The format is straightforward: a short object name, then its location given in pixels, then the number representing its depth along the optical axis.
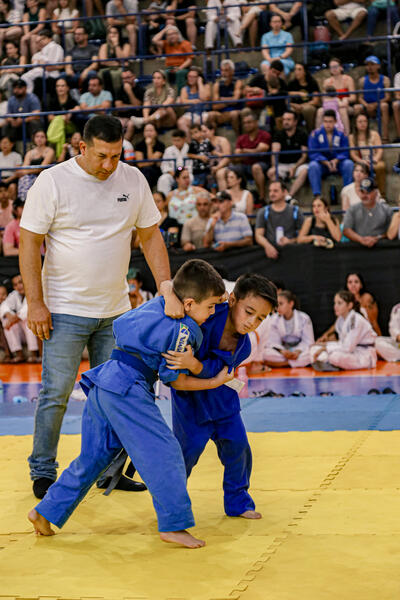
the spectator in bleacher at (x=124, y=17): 15.01
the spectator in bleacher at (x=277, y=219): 10.56
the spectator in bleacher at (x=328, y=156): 11.73
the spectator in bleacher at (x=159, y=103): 13.43
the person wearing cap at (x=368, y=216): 10.30
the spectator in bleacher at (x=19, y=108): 14.26
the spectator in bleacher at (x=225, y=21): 14.34
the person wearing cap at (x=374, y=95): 12.52
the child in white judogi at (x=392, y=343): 9.70
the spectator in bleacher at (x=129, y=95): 13.91
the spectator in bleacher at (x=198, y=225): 11.02
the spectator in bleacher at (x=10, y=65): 14.90
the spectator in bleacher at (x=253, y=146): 12.27
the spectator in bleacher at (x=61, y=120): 13.55
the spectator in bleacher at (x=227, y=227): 10.71
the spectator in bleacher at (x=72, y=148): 12.91
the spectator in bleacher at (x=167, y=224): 11.04
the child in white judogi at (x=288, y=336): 9.81
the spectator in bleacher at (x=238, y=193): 11.45
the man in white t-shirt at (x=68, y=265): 4.32
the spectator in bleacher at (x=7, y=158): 13.74
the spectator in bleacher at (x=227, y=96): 13.20
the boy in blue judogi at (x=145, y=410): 3.49
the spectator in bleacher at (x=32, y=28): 15.51
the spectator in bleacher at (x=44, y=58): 14.90
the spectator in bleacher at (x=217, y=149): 12.23
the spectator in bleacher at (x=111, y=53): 14.30
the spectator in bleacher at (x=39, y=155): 13.23
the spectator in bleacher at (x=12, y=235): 11.74
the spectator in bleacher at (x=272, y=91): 12.68
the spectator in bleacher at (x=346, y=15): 13.80
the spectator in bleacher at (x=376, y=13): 13.71
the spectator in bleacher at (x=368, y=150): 11.71
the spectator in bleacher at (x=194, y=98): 13.24
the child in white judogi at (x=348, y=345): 9.38
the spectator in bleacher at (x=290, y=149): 12.02
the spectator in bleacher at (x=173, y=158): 12.16
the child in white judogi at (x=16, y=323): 11.16
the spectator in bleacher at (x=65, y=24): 15.54
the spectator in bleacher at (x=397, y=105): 12.36
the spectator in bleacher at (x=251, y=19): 14.16
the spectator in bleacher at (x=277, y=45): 13.48
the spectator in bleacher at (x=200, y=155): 12.26
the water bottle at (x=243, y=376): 8.31
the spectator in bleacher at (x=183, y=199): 11.28
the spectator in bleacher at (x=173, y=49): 14.33
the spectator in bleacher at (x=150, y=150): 12.65
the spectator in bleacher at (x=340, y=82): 12.59
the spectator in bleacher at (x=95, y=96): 13.93
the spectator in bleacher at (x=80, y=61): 14.47
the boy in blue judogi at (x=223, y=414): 3.79
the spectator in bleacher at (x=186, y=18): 14.87
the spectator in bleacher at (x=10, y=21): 15.80
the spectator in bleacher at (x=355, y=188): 10.77
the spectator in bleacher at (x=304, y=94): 12.48
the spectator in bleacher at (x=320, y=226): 10.33
